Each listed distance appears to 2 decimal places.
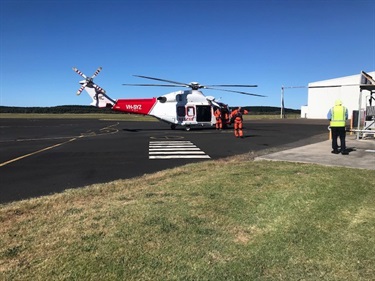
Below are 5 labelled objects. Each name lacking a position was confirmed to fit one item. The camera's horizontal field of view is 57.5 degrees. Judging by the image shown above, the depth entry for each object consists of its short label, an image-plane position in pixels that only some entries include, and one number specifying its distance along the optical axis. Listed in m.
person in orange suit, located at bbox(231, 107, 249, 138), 20.10
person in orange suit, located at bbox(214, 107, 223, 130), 27.86
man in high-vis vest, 11.97
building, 60.94
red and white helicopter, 27.55
